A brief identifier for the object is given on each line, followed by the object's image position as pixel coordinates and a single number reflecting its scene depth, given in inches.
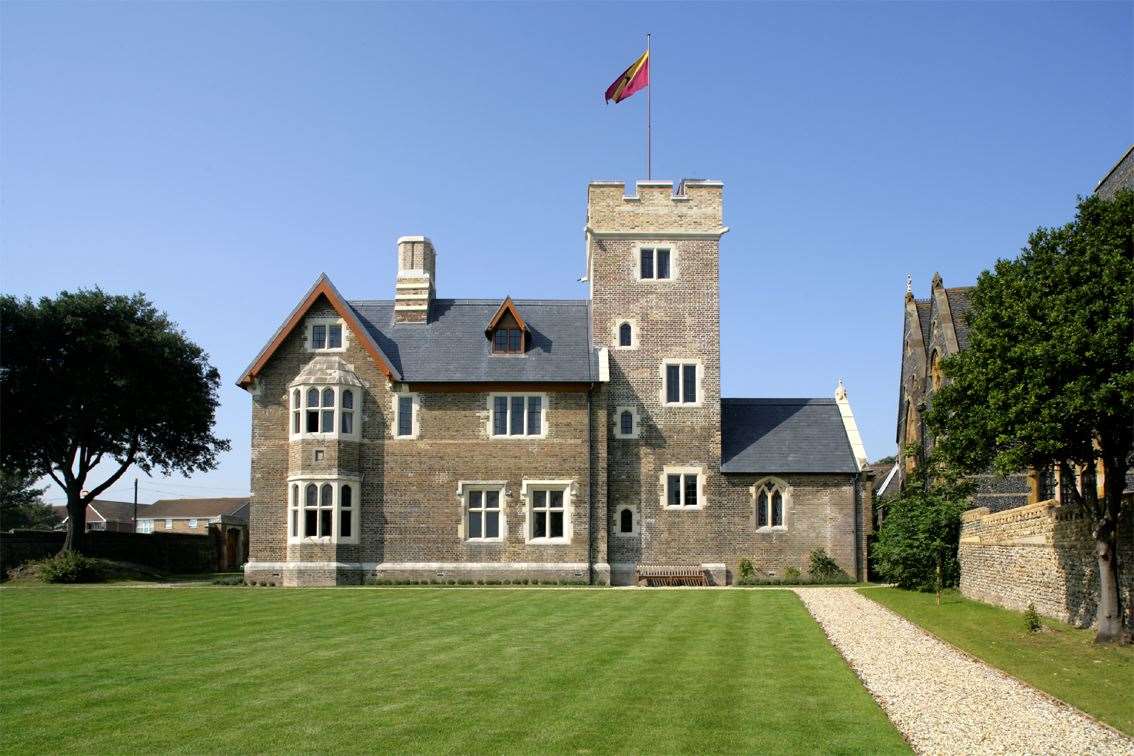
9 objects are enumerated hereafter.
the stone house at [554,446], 1536.7
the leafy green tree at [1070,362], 758.5
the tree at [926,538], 1326.3
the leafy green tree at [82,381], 1738.4
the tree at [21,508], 3617.1
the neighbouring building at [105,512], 4048.2
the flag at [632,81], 1605.6
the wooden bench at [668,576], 1551.4
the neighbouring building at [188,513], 3725.4
